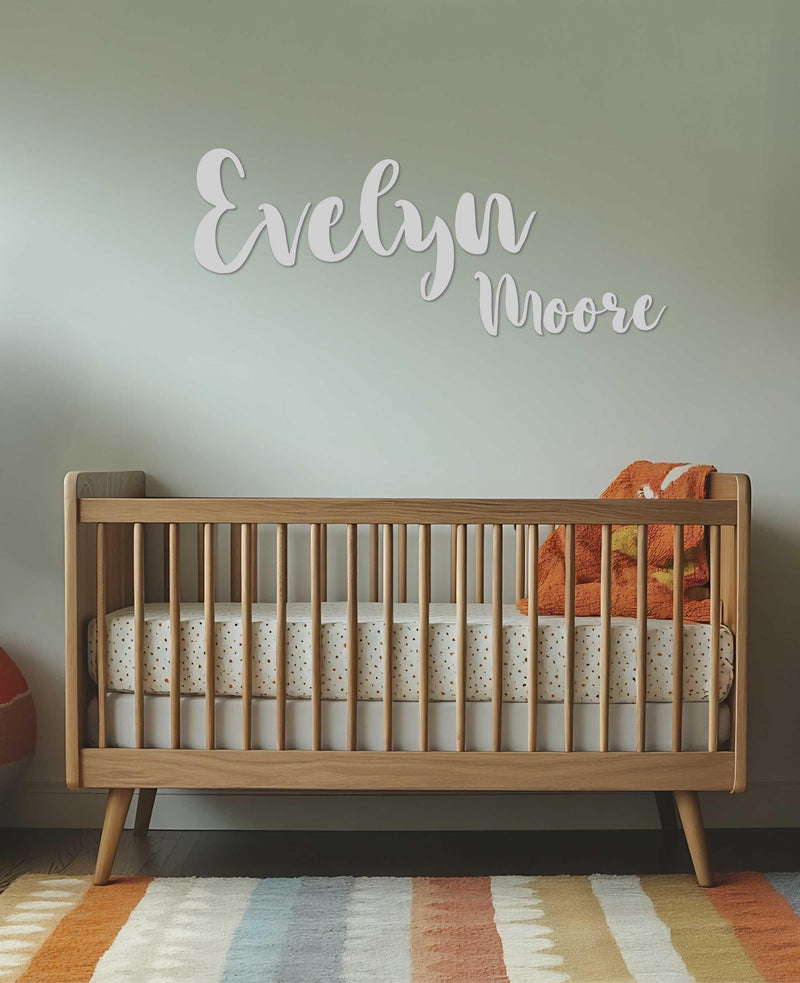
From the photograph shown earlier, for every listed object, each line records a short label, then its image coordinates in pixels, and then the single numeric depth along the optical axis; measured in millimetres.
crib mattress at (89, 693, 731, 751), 1893
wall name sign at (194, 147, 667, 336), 2350
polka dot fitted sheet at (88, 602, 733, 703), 1886
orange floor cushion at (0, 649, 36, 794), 2119
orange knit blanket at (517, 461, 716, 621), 2066
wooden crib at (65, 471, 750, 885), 1848
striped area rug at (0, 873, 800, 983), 1590
